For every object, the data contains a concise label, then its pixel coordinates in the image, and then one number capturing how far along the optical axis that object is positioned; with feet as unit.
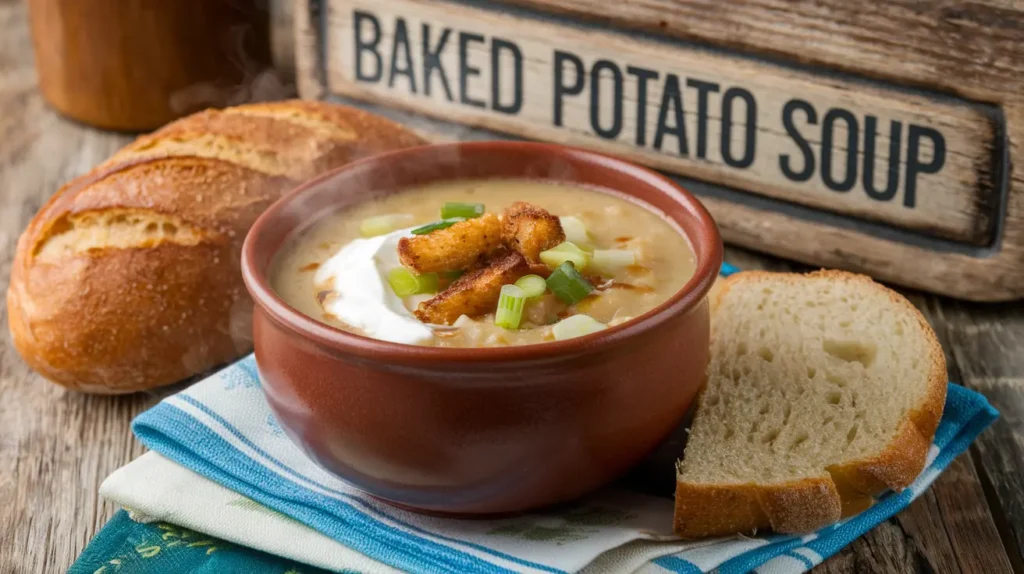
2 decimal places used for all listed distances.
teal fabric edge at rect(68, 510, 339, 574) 2.65
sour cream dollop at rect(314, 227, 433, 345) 2.64
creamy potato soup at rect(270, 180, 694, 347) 2.65
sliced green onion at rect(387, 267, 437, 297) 2.70
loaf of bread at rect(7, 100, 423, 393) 2.98
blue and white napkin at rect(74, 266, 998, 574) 2.63
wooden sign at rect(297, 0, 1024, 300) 3.13
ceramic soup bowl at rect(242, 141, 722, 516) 2.57
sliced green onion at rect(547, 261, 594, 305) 2.67
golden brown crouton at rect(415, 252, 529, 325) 2.65
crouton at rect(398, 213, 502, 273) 2.69
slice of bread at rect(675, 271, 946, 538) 2.66
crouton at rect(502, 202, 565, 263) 2.71
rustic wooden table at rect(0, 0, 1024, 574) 2.72
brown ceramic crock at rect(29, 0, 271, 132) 3.54
